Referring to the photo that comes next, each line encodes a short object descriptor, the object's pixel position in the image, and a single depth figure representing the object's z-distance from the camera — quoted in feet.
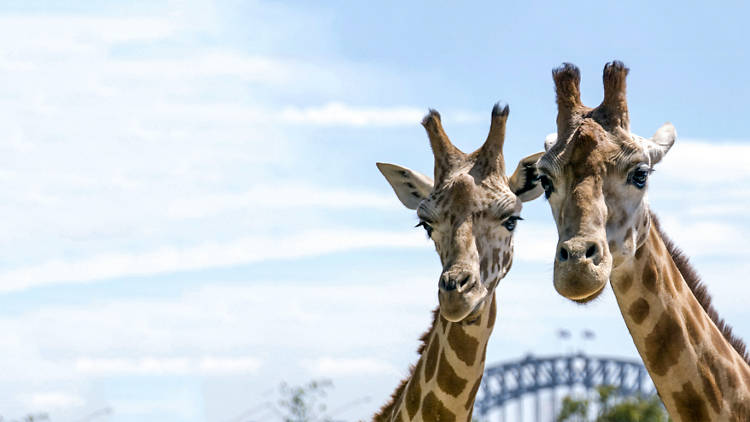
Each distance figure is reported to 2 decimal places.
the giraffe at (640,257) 55.52
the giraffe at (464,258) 68.59
